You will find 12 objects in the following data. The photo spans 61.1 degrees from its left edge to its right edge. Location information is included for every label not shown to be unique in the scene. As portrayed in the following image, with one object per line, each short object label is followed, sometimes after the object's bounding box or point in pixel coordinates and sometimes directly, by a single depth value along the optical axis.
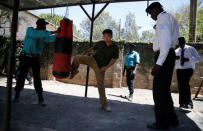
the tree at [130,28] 48.22
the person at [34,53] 3.89
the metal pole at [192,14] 10.44
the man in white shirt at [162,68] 2.57
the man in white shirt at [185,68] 4.38
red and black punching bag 3.42
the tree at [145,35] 58.47
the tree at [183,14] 22.84
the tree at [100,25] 48.84
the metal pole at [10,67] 2.15
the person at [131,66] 6.32
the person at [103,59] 3.87
